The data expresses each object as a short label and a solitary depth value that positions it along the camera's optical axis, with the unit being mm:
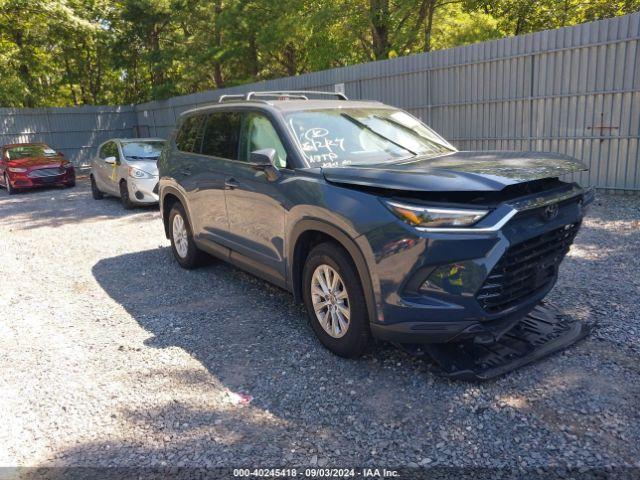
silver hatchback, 10586
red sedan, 14703
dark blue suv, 2990
